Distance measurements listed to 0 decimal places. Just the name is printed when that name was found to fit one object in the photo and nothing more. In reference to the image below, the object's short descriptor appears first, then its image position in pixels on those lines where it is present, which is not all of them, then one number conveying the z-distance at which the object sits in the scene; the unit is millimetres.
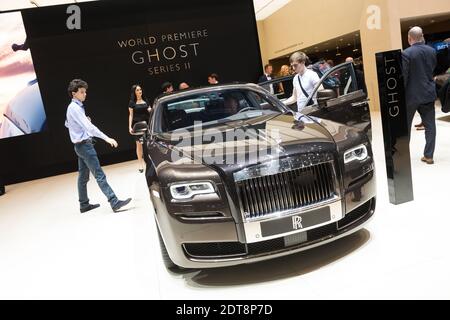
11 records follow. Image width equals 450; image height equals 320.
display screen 9180
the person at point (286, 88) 6075
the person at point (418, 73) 4605
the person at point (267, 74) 9030
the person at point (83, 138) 4852
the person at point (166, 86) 8094
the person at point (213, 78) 9094
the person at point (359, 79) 5286
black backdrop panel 9586
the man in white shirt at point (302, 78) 5121
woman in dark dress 7312
